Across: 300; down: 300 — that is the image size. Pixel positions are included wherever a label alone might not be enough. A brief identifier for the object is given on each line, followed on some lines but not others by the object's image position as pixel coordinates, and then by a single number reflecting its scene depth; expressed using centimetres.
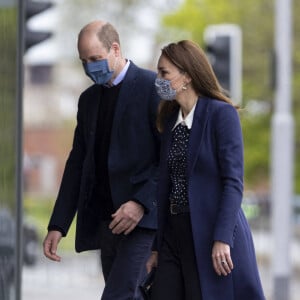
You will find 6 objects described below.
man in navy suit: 1262
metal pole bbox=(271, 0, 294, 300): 3700
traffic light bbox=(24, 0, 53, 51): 1975
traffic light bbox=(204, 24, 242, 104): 3170
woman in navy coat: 1164
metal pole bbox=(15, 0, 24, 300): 1547
